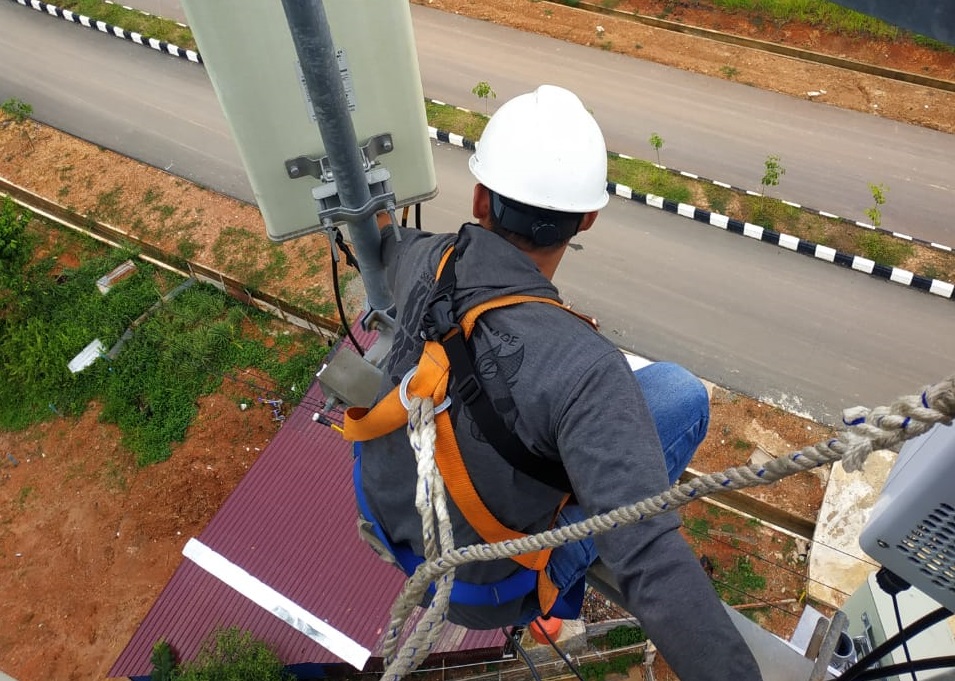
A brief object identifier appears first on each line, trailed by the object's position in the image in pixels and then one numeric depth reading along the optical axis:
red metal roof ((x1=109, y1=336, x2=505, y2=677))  5.81
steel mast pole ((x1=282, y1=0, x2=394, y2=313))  2.06
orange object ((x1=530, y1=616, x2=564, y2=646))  5.91
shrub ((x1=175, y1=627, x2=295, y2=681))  5.46
